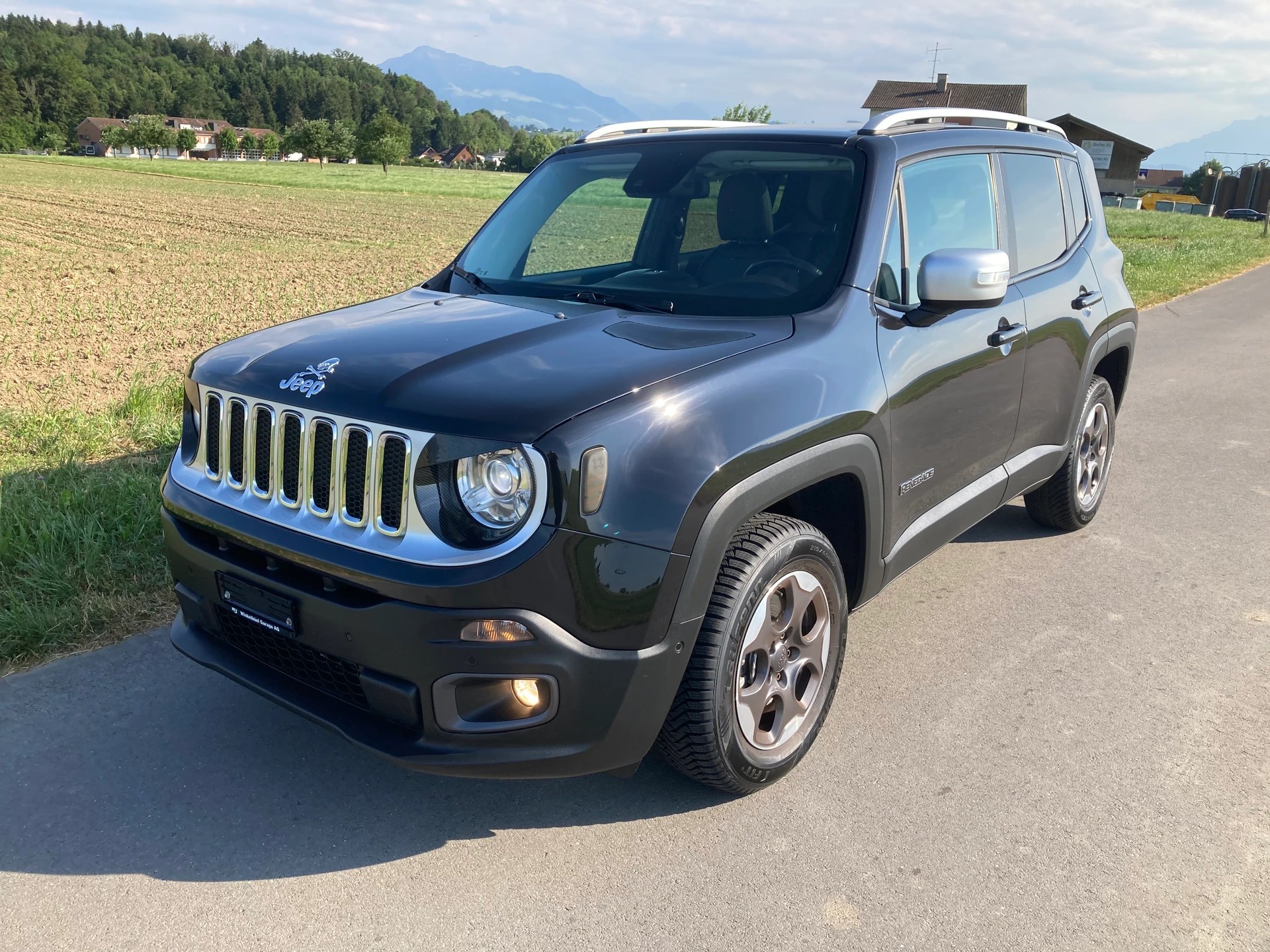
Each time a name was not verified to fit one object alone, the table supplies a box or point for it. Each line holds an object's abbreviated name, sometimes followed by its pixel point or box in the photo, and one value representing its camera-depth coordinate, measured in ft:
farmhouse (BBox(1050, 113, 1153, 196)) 241.96
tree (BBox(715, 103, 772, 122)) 344.75
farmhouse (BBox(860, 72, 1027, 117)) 210.18
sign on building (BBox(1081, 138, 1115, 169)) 196.13
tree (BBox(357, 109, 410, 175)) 321.32
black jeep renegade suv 7.98
